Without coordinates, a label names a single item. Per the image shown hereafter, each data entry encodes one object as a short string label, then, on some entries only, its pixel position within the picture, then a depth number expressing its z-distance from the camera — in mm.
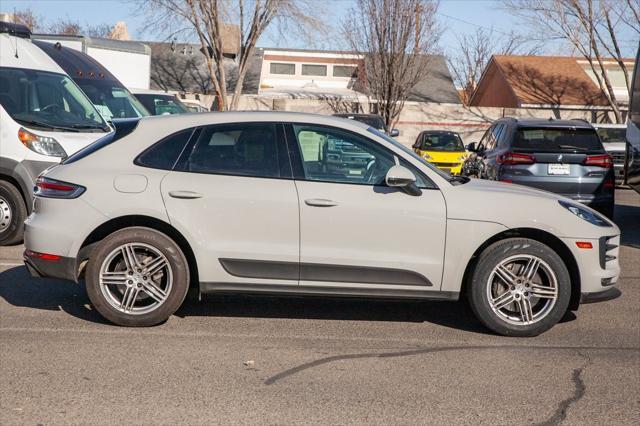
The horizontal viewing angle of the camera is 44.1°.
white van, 9367
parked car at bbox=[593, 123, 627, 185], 21747
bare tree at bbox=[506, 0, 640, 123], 33406
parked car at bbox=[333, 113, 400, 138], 19778
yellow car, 25906
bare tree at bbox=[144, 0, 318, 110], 29781
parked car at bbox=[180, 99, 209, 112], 21559
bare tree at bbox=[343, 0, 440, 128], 31984
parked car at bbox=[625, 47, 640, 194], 11367
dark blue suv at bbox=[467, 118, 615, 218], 11078
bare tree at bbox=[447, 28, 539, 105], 60469
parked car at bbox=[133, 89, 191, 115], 17578
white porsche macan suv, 5969
